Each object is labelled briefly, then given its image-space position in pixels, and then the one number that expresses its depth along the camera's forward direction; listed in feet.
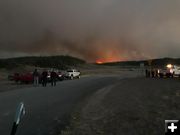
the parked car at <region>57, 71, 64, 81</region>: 72.26
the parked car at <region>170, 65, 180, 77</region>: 79.66
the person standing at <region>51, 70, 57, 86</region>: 48.57
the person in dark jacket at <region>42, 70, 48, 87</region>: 47.51
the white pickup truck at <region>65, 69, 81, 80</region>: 82.11
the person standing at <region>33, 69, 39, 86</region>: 54.16
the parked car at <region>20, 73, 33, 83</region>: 62.03
